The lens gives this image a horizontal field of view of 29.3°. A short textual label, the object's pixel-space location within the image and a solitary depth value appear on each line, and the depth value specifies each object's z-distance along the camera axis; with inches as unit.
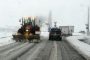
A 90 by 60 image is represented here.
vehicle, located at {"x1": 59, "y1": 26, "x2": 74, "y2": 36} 1855.0
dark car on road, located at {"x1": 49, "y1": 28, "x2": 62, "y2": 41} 1136.1
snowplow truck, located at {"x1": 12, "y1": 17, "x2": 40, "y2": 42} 963.1
